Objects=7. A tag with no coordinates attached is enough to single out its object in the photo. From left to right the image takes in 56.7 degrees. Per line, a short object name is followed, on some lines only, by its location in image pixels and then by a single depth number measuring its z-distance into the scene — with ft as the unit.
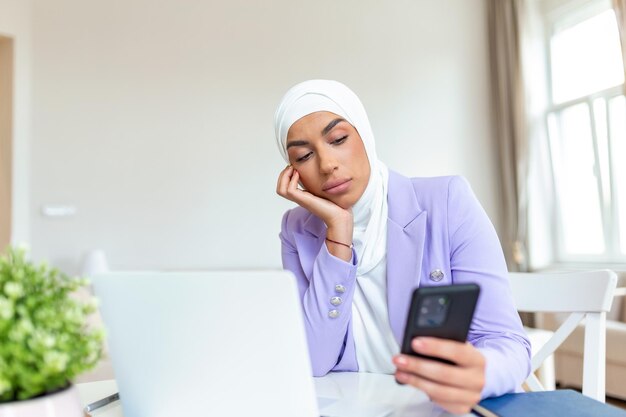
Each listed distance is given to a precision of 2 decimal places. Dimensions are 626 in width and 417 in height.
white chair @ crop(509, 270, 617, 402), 3.87
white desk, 2.65
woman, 3.66
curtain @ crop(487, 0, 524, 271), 17.22
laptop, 1.93
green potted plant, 1.53
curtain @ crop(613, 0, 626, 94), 13.99
